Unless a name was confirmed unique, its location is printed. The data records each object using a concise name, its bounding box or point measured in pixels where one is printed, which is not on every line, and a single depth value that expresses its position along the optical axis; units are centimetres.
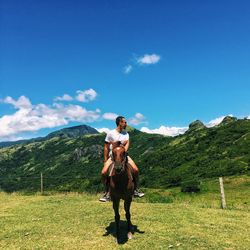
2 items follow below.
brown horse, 887
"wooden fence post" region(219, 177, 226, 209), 1665
